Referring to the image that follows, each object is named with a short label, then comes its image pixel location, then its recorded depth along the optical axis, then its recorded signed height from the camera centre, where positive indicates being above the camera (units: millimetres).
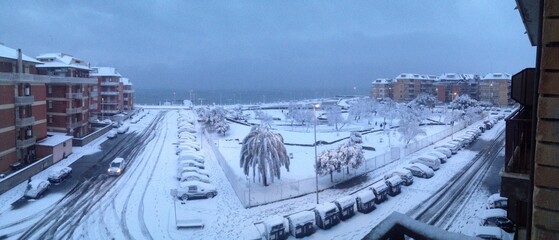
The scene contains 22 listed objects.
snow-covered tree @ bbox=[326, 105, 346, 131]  51812 -2623
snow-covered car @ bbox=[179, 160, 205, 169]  24745 -4420
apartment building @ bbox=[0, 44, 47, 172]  24766 -1096
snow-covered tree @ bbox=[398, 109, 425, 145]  35031 -2873
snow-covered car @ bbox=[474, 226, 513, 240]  12625 -4467
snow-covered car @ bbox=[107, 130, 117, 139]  39625 -4197
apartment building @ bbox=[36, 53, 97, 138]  35125 -295
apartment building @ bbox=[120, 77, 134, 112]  70812 +165
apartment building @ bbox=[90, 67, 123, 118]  58219 +986
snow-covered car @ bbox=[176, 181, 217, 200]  19734 -4937
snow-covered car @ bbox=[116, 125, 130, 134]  43750 -3995
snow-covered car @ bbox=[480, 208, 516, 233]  13930 -4469
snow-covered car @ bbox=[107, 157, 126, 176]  24492 -4723
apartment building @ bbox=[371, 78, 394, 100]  103938 +3025
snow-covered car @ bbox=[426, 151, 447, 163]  26328 -3861
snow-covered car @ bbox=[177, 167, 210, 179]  23266 -4592
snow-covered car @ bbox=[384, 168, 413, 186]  20891 -4197
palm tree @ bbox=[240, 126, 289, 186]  21734 -3269
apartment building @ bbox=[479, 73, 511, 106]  86750 +2764
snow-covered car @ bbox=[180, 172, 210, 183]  21750 -4651
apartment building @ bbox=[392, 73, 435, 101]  97562 +3451
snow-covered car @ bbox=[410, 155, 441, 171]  24531 -3990
